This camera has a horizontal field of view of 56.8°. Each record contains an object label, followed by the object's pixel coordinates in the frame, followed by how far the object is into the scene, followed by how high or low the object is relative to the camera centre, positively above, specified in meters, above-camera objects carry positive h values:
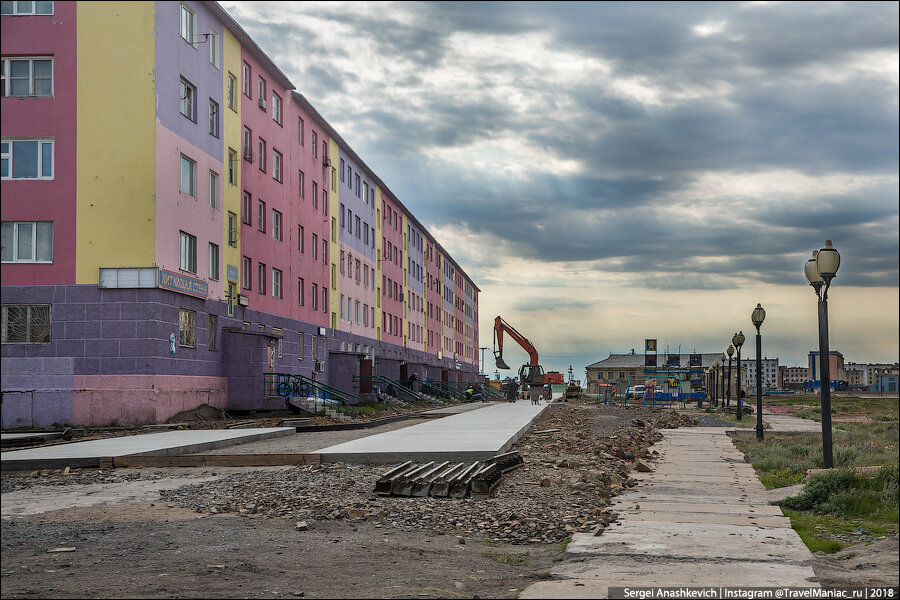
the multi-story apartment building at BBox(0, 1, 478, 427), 24.73 +4.06
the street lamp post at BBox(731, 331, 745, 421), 33.78 +0.19
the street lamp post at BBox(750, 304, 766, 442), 23.59 -0.25
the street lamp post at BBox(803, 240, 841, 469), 13.09 +0.86
